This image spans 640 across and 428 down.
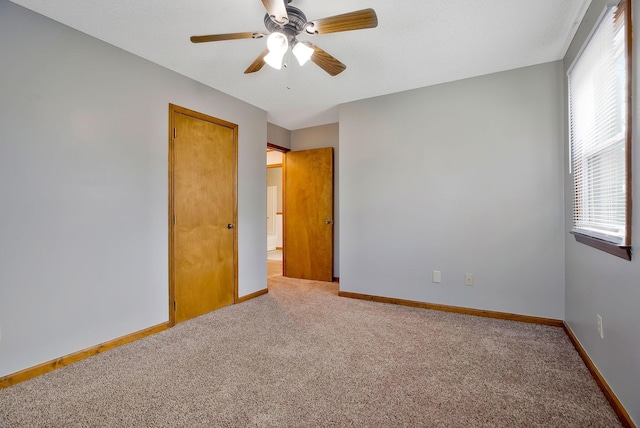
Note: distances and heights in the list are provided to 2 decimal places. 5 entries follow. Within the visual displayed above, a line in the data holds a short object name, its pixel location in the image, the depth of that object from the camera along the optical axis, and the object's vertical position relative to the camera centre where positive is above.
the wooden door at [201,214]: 2.99 -0.02
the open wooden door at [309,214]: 4.68 -0.03
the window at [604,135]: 1.52 +0.47
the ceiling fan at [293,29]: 1.65 +1.10
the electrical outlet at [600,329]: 1.84 -0.74
